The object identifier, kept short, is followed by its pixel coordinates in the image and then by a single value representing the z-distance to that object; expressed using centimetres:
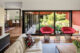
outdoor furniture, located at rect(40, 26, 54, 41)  424
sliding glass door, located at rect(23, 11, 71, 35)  518
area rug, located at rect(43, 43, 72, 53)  282
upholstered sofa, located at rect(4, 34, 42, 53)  143
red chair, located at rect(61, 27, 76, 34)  426
